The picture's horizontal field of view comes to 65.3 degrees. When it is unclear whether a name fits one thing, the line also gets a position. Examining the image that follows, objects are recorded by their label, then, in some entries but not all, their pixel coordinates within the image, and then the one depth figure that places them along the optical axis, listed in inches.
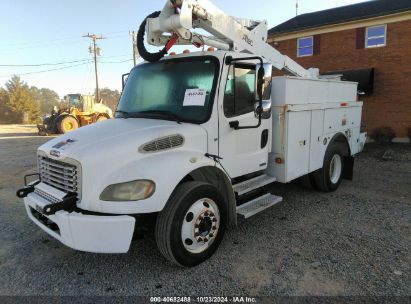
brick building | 603.8
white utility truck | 121.5
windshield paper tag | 153.4
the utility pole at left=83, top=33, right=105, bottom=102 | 1478.5
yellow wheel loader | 829.8
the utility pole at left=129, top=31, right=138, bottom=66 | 1245.1
